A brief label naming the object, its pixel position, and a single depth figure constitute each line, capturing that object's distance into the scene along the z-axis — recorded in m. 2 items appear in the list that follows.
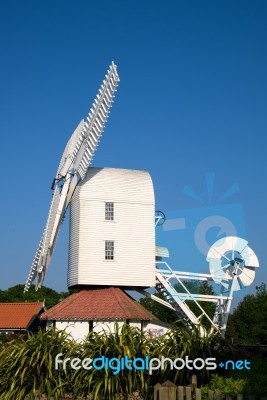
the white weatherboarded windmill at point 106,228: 30.25
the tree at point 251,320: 50.31
